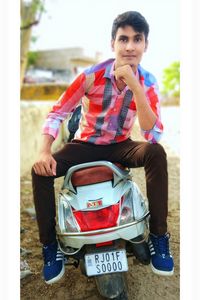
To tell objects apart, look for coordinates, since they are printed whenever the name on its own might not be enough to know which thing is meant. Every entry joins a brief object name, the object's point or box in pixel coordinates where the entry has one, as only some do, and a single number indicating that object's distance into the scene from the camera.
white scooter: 1.89
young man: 2.07
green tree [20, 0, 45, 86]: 6.39
